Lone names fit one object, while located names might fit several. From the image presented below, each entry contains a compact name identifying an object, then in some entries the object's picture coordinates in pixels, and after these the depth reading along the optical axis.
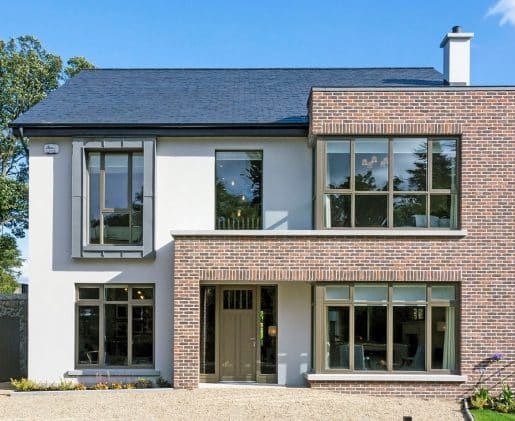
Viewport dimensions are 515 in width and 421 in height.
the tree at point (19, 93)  24.66
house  12.02
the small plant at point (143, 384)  12.57
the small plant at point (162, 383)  12.70
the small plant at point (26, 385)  12.64
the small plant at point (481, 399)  11.34
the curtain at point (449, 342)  12.01
